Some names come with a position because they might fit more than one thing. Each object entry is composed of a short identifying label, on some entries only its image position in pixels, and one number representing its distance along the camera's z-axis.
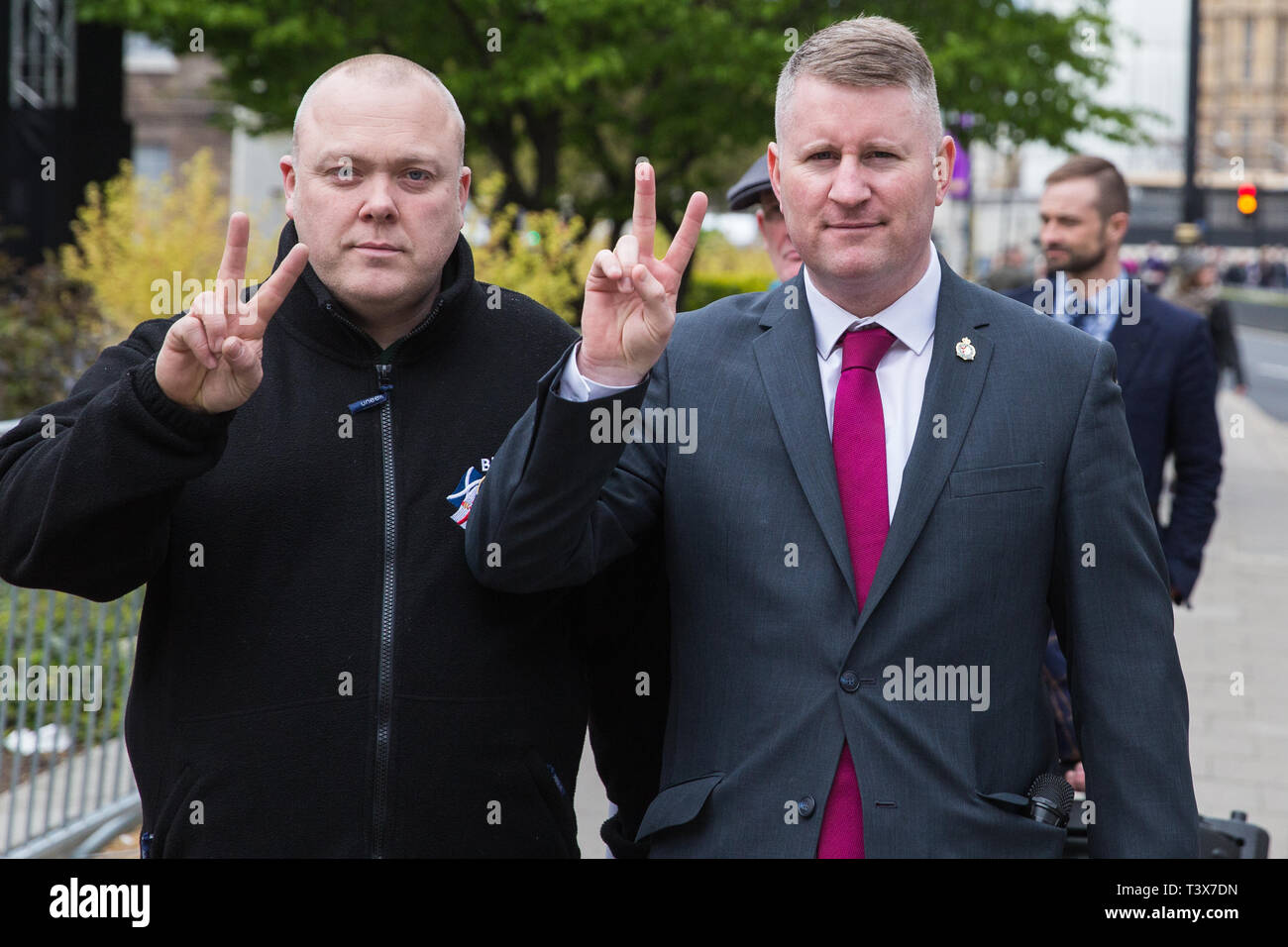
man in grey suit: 2.42
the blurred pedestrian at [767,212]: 4.61
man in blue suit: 5.36
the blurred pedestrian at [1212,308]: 13.59
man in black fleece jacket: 2.60
